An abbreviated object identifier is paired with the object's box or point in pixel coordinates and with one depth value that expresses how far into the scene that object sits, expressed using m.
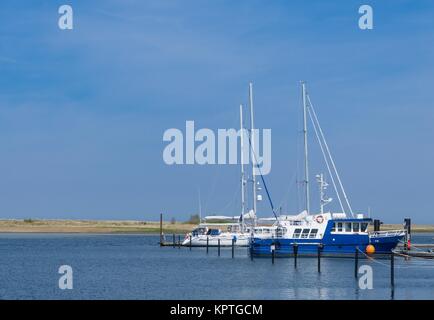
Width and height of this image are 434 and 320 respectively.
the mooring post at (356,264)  62.83
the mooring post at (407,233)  89.24
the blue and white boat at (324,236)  81.12
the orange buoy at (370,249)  80.31
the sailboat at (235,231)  105.88
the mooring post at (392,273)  55.21
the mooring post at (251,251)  86.12
